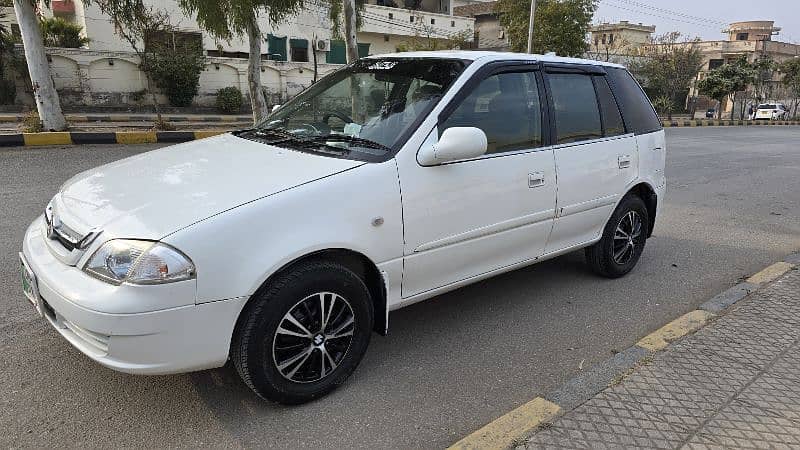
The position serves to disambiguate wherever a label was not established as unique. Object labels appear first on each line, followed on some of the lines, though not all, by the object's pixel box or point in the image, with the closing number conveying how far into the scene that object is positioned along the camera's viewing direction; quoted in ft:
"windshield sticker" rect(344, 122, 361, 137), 10.56
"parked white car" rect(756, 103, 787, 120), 136.67
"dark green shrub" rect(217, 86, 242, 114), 70.44
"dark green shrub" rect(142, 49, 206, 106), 64.54
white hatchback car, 7.70
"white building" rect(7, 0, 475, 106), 63.00
